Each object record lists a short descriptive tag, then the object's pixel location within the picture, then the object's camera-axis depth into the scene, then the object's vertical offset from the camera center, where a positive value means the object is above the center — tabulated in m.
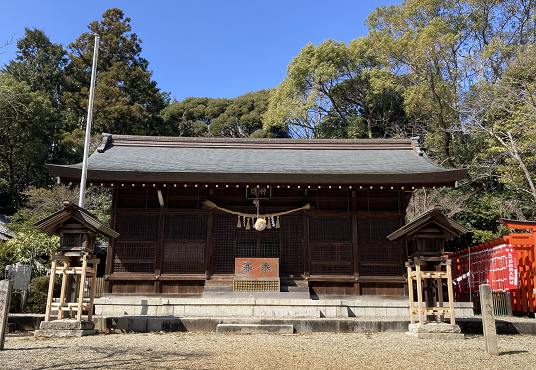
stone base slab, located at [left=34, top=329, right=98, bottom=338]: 7.93 -1.29
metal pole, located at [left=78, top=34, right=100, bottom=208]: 12.29 +3.98
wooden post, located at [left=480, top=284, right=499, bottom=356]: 6.44 -0.89
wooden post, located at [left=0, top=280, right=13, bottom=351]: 6.71 -0.57
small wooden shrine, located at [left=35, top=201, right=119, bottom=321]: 8.45 +0.45
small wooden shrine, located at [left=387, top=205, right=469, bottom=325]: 8.55 +0.35
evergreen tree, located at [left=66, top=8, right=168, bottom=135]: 32.19 +15.75
